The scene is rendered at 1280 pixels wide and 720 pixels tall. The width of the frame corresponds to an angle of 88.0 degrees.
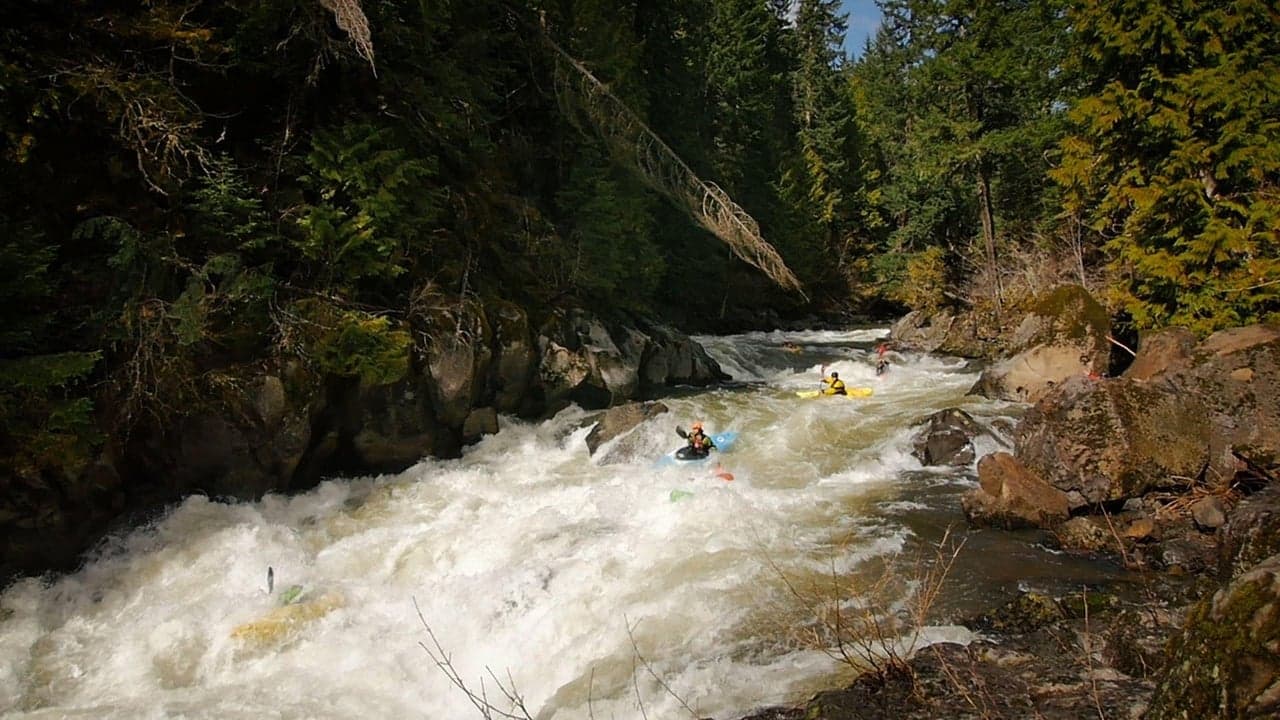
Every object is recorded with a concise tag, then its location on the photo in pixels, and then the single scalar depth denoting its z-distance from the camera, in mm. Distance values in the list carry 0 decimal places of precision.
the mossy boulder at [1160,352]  10023
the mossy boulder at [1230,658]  2043
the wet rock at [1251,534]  4553
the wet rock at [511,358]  11297
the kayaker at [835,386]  14305
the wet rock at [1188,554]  6004
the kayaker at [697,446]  10445
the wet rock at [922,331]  21672
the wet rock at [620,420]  11211
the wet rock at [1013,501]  7336
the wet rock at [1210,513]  6574
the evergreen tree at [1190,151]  9883
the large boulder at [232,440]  7504
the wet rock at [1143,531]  6738
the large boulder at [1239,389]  7388
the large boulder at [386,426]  9305
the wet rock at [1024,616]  4988
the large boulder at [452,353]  9969
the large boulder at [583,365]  12406
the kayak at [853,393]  14539
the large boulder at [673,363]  15586
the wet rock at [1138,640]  4031
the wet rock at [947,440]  9781
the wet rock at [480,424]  10812
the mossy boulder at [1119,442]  7402
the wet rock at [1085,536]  6734
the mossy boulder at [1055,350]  12680
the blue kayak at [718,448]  10352
